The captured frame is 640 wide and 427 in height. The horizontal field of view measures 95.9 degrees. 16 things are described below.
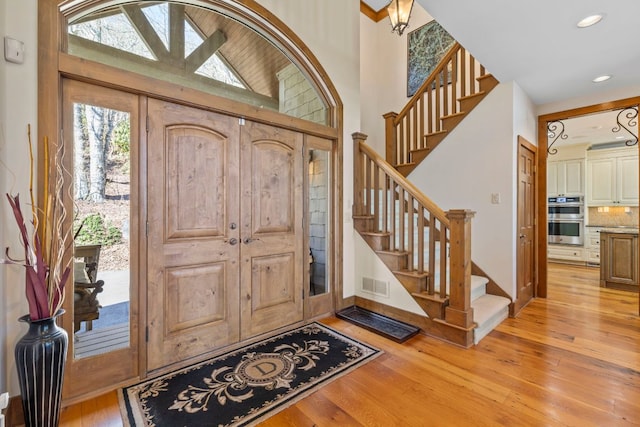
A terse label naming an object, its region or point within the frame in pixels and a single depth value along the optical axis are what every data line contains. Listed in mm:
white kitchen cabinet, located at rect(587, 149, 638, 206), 5684
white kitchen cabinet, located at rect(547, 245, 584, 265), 6125
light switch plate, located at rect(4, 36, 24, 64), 1563
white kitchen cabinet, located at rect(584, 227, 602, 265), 5926
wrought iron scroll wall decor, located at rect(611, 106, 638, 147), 4875
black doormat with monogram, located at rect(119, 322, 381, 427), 1685
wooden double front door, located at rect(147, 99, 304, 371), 2115
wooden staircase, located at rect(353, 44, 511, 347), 2584
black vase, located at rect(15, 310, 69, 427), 1380
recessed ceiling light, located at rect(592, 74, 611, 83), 3227
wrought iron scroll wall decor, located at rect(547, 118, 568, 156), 4120
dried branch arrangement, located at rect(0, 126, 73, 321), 1415
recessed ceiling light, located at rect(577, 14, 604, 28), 2243
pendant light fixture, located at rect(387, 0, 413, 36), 2396
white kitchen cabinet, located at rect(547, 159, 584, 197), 6285
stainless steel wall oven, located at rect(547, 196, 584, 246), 6195
